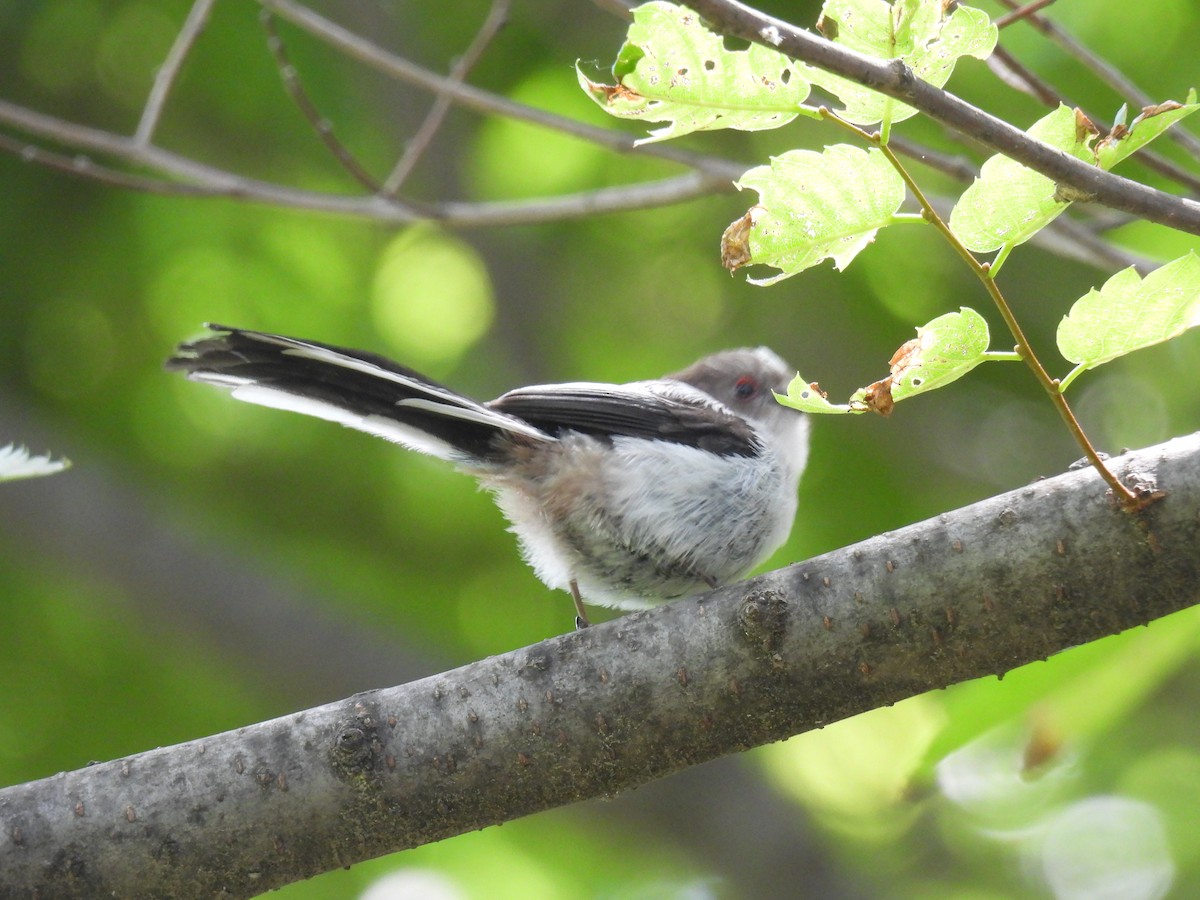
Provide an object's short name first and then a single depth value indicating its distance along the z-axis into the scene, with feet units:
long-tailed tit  21.90
